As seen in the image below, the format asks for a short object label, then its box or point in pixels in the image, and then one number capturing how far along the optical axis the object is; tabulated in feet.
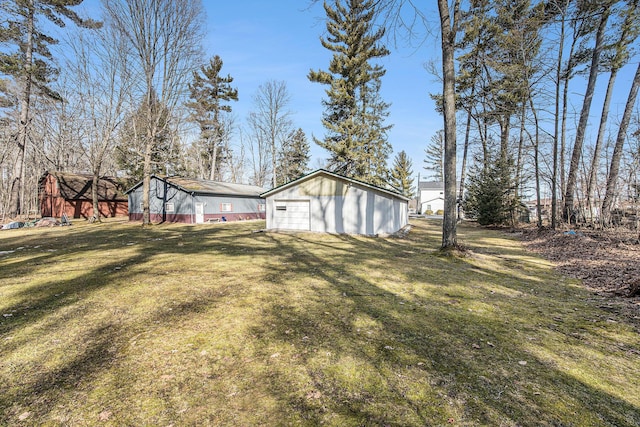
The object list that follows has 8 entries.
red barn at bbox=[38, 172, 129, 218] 85.15
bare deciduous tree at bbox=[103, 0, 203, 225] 57.82
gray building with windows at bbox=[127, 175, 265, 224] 75.66
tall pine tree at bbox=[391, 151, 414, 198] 156.47
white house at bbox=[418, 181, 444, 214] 186.29
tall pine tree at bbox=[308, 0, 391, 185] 76.33
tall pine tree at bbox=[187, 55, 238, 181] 107.04
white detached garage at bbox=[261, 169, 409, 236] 49.85
